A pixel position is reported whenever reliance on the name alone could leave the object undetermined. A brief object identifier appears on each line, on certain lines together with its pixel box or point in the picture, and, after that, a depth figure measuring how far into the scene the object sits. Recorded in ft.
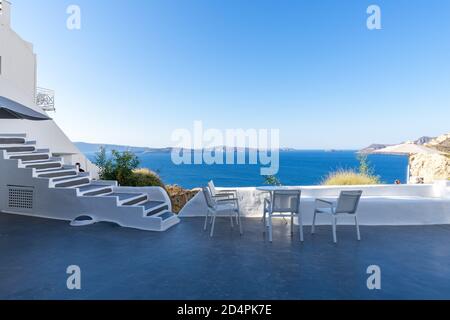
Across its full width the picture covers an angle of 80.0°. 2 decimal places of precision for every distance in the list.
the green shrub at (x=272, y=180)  28.45
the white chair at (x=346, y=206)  14.35
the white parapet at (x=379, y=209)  18.20
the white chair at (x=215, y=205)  16.03
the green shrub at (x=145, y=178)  28.73
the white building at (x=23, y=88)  30.73
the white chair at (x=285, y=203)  14.65
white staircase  18.16
